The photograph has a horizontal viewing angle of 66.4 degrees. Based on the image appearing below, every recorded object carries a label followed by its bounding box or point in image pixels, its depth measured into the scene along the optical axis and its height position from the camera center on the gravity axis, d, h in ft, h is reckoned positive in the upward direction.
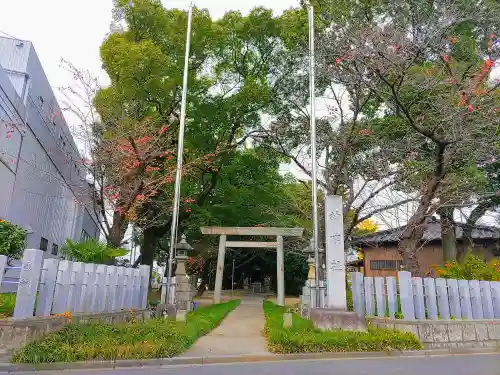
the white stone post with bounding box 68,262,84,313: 27.12 -0.67
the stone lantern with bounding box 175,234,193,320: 44.19 +0.13
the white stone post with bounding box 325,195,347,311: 31.32 +2.61
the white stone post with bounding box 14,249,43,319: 22.81 -0.43
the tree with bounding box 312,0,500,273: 34.73 +20.53
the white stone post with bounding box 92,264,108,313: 30.32 -0.73
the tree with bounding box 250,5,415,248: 46.80 +20.78
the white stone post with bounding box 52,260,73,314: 25.61 -0.69
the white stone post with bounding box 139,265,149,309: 39.86 -0.62
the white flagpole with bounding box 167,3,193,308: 39.70 +11.88
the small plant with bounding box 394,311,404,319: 30.37 -2.13
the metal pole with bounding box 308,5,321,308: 38.52 +15.27
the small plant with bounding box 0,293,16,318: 23.78 -1.90
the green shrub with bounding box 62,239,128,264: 33.50 +2.31
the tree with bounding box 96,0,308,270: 51.31 +28.93
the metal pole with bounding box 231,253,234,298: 112.27 +0.90
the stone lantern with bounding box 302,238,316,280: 47.97 +3.13
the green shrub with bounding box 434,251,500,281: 37.19 +1.91
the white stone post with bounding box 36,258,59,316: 24.26 -0.62
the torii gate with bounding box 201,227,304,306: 67.41 +7.45
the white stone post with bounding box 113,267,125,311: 33.81 -0.94
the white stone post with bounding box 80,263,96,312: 28.48 -0.79
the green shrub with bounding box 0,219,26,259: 30.83 +2.93
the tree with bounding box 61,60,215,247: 43.09 +13.30
